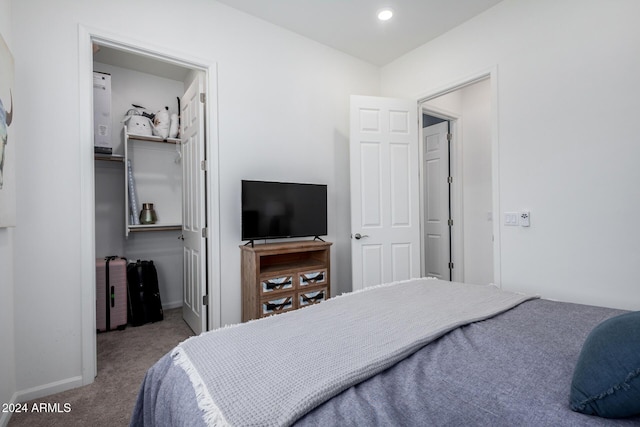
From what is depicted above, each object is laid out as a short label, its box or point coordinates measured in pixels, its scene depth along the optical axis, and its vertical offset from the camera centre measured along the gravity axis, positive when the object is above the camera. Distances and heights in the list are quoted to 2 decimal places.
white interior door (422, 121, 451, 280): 4.10 +0.16
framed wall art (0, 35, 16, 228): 1.52 +0.38
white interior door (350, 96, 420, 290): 3.04 +0.23
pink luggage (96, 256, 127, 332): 2.92 -0.76
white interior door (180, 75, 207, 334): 2.58 +0.08
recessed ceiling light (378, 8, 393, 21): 2.65 +1.77
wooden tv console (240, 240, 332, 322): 2.43 -0.54
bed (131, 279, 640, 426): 0.65 -0.43
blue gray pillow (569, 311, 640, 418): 0.60 -0.35
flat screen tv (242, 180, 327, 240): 2.55 +0.04
